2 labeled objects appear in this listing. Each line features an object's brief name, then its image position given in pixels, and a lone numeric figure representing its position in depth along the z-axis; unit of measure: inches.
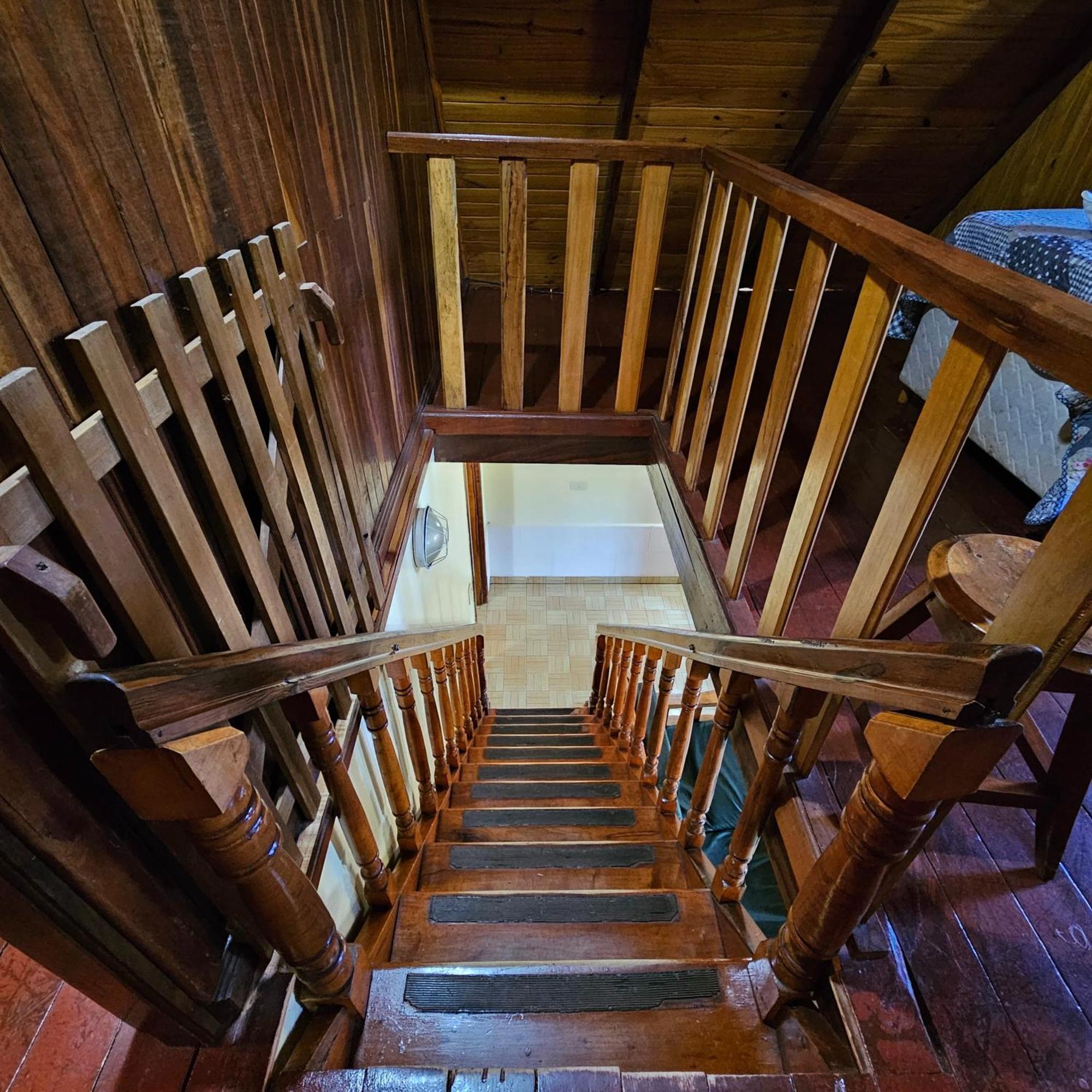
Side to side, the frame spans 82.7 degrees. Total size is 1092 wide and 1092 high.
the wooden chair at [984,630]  40.3
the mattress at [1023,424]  82.2
